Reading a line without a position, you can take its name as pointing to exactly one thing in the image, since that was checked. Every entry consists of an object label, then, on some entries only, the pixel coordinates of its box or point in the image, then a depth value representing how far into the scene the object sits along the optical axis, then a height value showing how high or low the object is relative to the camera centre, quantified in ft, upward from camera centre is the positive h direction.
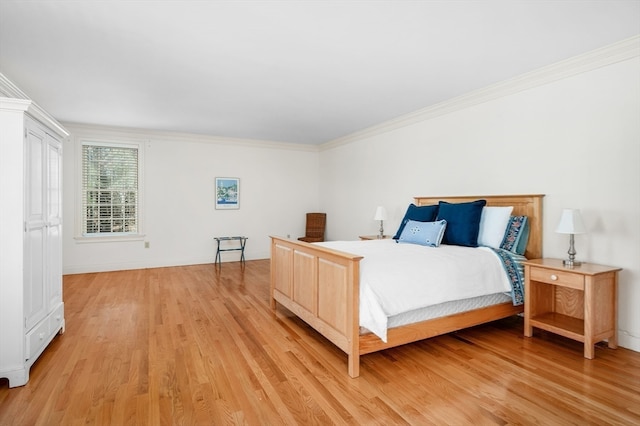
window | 18.69 +1.18
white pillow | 10.94 -0.49
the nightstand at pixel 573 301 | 8.40 -2.57
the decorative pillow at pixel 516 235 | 10.84 -0.80
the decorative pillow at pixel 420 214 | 12.73 -0.14
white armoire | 7.03 -0.59
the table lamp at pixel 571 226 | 8.95 -0.41
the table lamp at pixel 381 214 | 16.39 -0.18
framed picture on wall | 21.66 +1.11
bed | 7.62 -2.34
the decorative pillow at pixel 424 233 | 11.08 -0.78
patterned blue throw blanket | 10.02 -1.90
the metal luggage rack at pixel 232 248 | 21.13 -2.38
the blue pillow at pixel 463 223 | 11.11 -0.43
